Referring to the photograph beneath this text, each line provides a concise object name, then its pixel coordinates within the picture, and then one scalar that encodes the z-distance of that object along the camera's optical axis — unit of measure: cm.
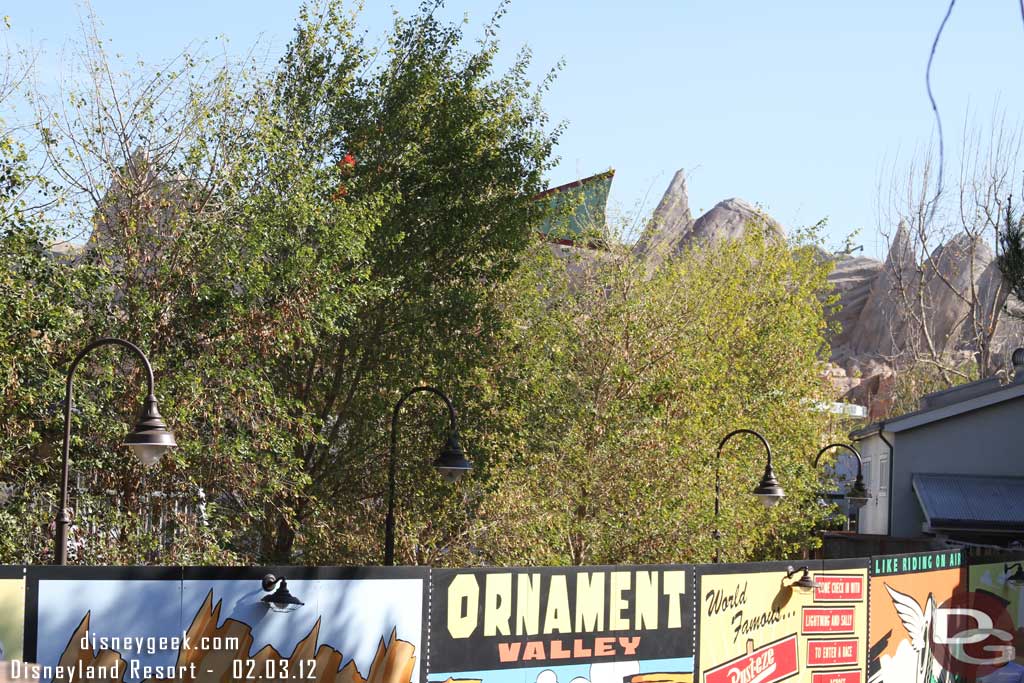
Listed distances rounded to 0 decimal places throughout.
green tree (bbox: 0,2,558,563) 1697
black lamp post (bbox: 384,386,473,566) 1557
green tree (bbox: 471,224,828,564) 2245
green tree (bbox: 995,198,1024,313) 3572
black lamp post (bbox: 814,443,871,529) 2748
